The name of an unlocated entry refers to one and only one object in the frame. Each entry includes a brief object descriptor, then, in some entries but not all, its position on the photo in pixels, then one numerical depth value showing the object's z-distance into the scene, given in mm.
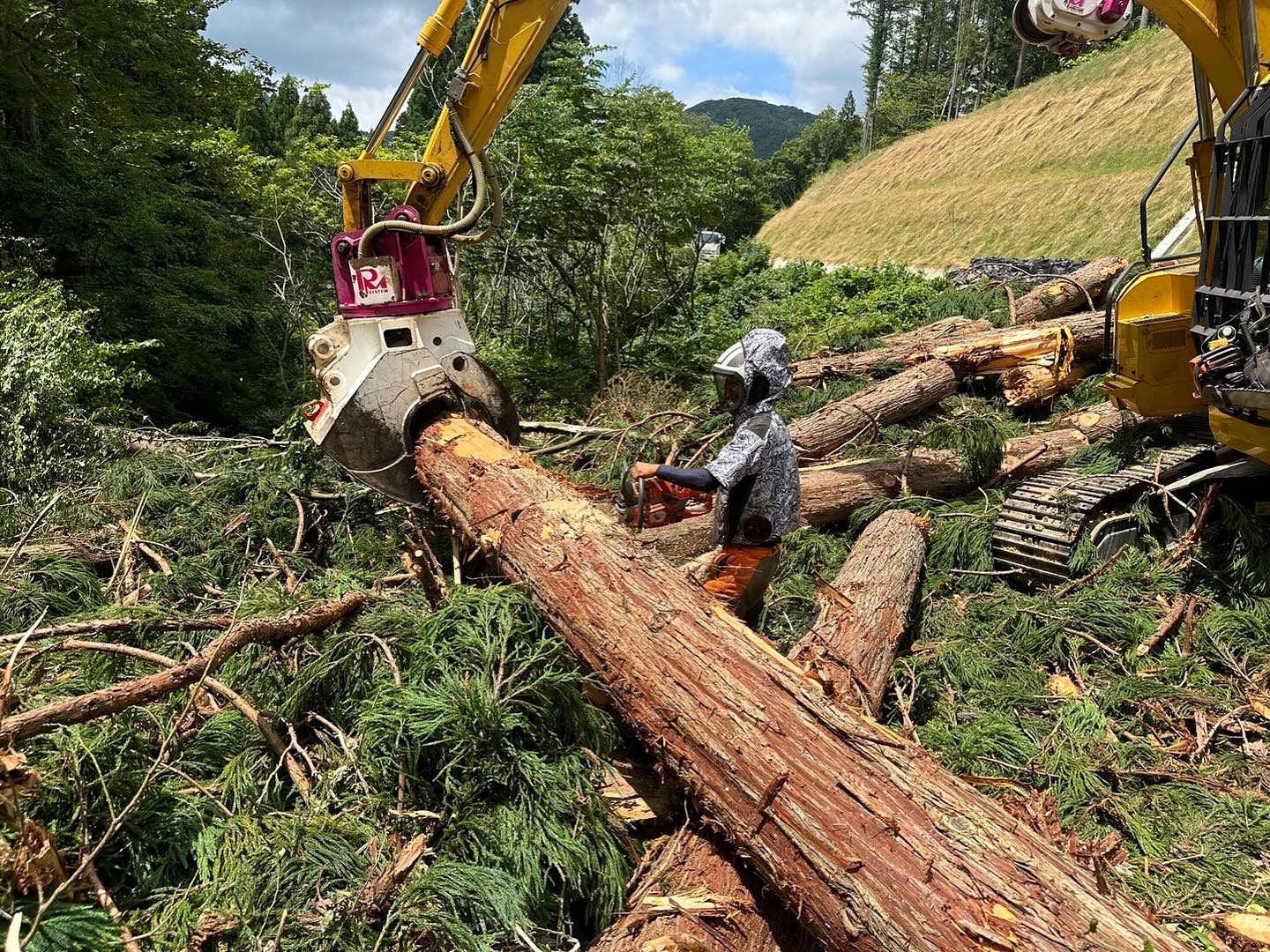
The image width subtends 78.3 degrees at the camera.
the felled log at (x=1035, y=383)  8008
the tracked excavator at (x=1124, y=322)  4324
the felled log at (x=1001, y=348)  8148
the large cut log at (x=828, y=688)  2268
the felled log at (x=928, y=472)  5996
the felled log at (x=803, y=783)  1914
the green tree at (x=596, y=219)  11789
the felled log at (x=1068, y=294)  10055
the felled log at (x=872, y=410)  6906
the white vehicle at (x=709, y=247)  17203
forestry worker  3842
